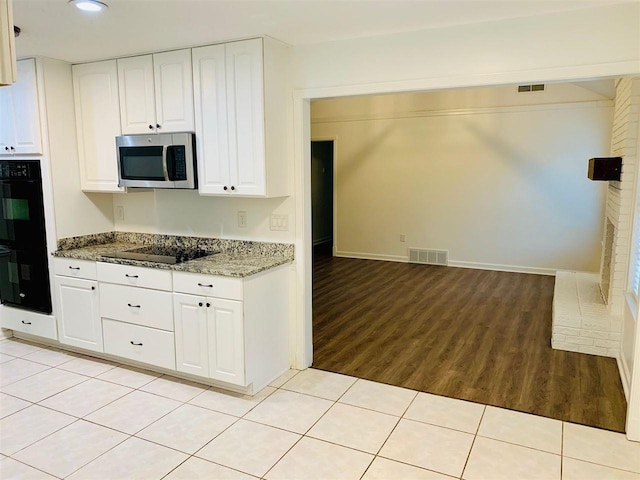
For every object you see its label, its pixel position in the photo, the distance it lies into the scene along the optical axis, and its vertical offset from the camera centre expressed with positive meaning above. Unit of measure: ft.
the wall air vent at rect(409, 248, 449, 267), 23.20 -3.87
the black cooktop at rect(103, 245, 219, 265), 10.98 -1.86
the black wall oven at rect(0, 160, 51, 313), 12.28 -1.44
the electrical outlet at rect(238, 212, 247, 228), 11.73 -0.99
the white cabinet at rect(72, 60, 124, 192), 11.91 +1.53
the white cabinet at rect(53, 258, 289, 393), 9.80 -3.16
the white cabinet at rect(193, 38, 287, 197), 9.94 +1.40
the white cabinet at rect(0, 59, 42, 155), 11.78 +1.70
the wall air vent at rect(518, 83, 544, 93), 20.11 +3.95
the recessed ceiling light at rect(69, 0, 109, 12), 7.68 +2.96
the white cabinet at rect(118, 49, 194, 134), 10.75 +2.10
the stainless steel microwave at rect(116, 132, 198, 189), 10.88 +0.48
